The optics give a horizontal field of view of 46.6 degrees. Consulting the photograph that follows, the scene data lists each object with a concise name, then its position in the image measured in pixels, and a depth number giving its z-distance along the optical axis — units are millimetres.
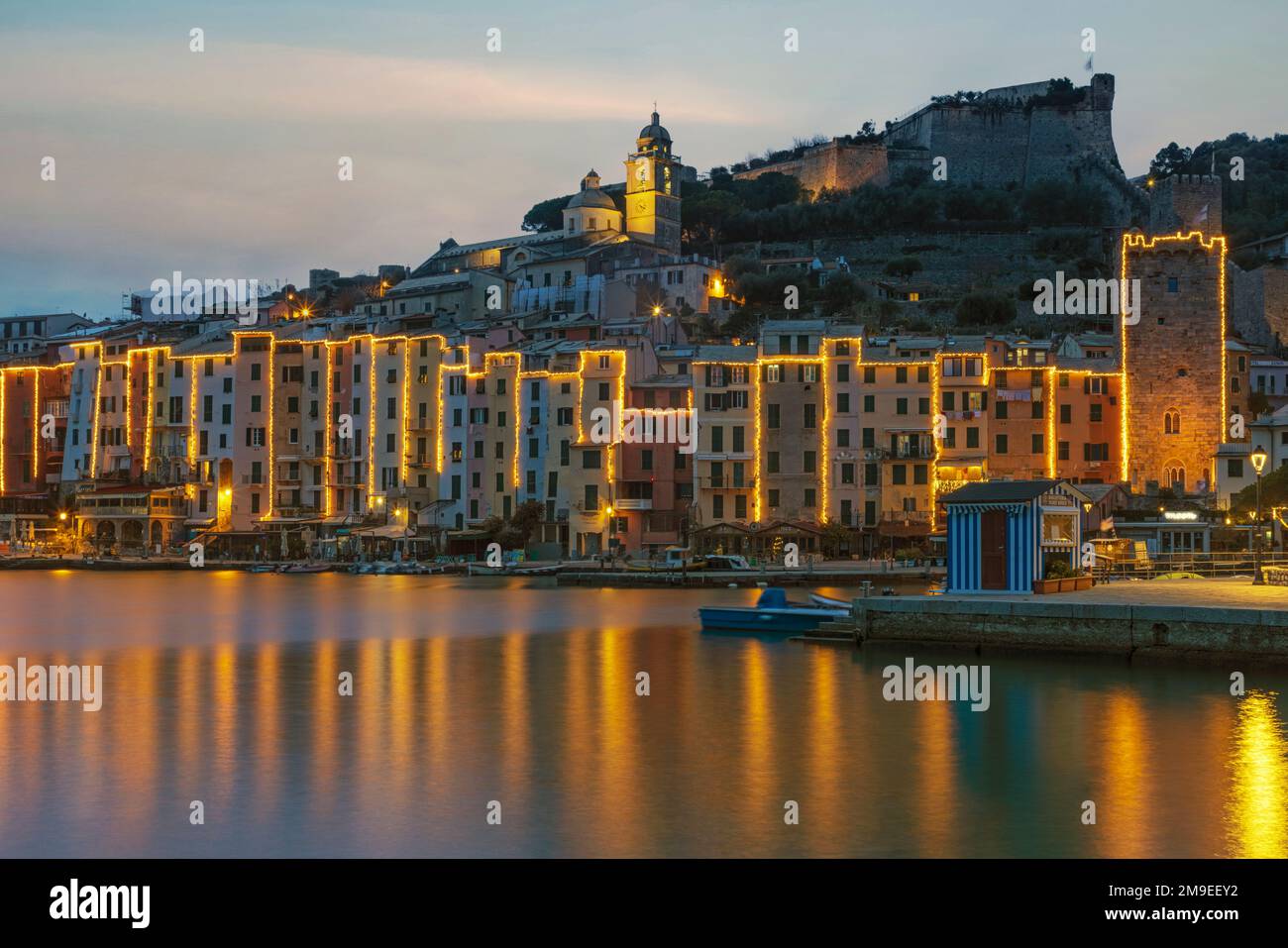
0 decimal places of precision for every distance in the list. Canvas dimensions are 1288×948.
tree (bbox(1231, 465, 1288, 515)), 54406
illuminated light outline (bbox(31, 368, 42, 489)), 96688
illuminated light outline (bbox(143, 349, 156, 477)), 89644
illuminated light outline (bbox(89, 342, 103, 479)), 93250
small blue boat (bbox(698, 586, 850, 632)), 42250
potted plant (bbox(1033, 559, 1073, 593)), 36594
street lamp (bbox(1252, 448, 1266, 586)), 38219
